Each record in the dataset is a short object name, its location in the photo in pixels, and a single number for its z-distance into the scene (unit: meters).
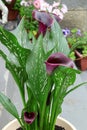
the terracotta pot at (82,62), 2.16
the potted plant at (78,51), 2.16
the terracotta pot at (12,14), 2.38
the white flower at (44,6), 2.24
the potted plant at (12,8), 2.38
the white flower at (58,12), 2.29
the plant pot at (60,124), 1.20
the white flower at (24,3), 2.36
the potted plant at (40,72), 0.88
